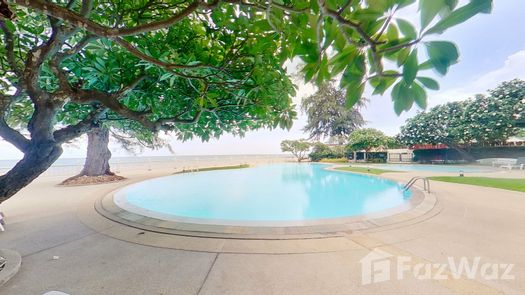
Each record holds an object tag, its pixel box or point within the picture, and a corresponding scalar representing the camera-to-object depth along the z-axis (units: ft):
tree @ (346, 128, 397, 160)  72.13
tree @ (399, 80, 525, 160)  58.49
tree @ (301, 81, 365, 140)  97.55
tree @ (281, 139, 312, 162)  93.25
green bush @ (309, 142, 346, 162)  90.11
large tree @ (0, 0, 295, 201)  7.92
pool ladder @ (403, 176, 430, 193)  25.41
